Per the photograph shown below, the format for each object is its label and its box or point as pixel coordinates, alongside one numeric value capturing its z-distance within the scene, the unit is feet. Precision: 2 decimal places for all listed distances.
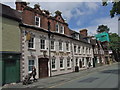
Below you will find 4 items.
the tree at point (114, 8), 52.07
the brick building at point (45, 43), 57.72
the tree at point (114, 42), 200.85
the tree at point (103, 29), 314.02
